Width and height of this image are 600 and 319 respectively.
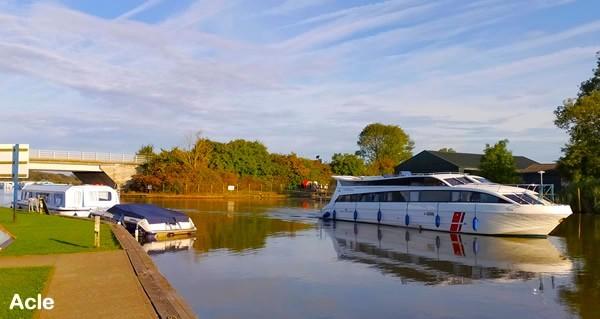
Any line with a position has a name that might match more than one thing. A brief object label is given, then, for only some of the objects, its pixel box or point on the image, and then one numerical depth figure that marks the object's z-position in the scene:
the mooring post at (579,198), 43.00
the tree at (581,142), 44.81
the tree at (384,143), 109.75
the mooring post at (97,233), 16.78
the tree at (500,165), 55.34
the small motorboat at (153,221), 24.09
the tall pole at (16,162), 21.88
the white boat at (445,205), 25.45
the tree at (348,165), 93.19
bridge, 77.71
